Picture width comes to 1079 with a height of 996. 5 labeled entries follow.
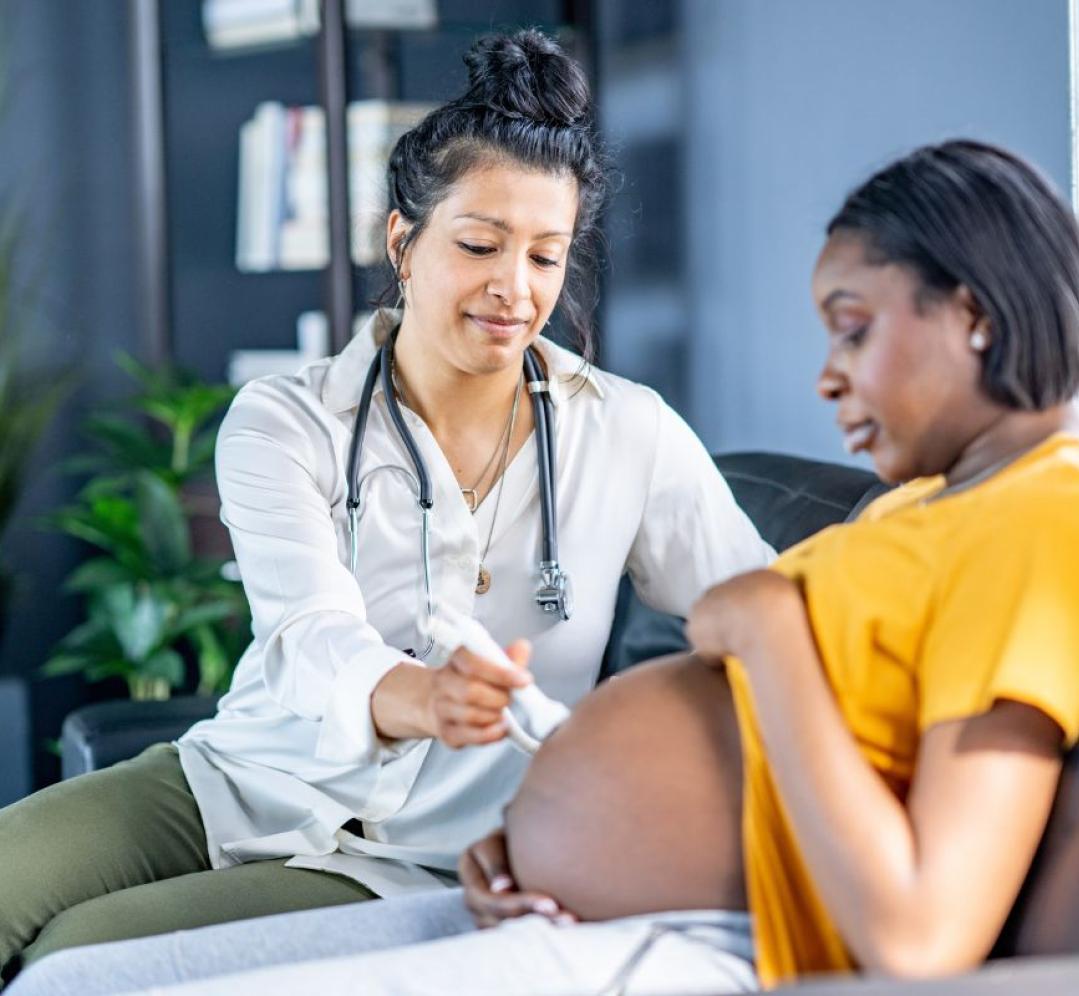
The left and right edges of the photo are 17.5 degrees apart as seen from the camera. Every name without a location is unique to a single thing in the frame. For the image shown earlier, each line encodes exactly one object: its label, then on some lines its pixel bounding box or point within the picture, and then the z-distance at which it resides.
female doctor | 2.39
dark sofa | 1.79
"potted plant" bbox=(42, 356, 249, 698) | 4.29
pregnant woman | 1.88
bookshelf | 4.60
